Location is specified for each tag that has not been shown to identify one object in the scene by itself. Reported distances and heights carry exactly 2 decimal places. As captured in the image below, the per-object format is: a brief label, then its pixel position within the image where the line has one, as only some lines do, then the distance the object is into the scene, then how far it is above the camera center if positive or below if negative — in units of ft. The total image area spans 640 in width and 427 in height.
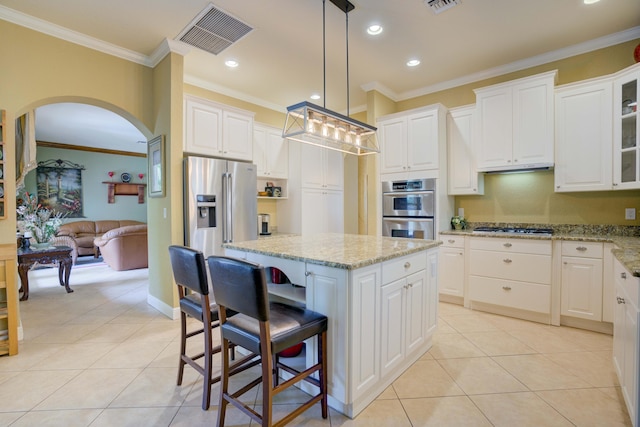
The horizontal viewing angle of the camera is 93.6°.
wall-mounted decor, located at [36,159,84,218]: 24.38 +2.03
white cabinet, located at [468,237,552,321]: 10.00 -2.24
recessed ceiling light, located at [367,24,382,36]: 9.34 +5.72
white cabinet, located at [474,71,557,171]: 10.54 +3.19
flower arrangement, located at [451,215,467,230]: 12.88 -0.56
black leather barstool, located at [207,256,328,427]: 4.42 -1.97
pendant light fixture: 7.21 +2.27
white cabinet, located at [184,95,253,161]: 11.14 +3.20
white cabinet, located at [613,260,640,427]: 4.84 -2.32
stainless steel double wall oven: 12.35 +0.09
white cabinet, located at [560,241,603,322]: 9.14 -2.20
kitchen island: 5.46 -1.83
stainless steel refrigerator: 10.62 +0.28
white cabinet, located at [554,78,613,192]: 9.66 +2.45
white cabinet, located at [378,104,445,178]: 12.28 +3.04
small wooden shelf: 27.14 +1.94
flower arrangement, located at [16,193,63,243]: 13.48 -0.61
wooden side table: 12.35 -2.06
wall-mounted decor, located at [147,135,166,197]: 10.80 +1.63
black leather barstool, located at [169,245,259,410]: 5.54 -1.80
